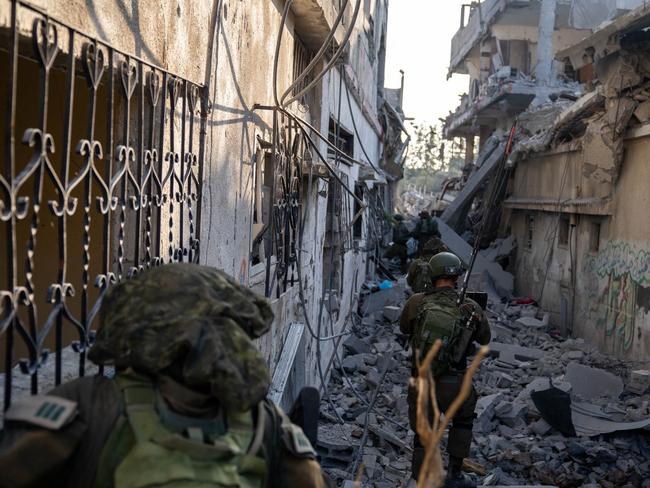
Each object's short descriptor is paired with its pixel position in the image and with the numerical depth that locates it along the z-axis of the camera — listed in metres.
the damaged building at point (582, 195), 9.52
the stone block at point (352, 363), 9.34
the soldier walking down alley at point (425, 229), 15.80
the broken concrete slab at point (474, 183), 18.69
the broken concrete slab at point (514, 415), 7.59
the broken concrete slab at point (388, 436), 6.63
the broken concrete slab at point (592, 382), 8.47
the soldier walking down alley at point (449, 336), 5.43
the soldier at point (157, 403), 1.56
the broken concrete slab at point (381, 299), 13.41
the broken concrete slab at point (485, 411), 7.45
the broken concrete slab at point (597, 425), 6.91
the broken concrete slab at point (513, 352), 10.42
